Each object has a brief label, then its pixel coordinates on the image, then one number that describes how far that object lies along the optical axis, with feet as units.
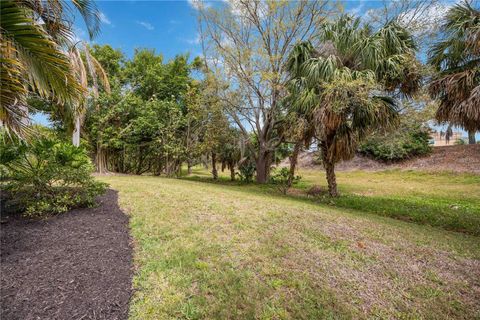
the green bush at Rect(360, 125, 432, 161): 60.13
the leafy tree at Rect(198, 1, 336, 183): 32.63
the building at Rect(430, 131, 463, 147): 91.45
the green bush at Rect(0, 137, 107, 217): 12.03
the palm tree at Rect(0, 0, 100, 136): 7.42
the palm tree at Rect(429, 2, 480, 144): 15.08
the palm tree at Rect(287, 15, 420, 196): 21.42
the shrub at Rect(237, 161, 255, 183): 45.47
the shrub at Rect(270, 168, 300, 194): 39.14
